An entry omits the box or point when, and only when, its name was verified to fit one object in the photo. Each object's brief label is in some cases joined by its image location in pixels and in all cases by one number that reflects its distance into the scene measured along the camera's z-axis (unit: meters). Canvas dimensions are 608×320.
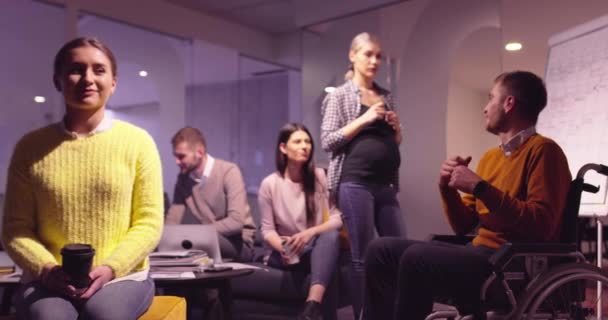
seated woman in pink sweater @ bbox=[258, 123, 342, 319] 3.29
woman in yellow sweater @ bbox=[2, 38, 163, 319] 1.68
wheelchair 1.70
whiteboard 2.78
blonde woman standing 2.91
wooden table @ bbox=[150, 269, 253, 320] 2.46
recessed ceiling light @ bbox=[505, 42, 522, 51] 3.95
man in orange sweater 1.83
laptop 3.05
